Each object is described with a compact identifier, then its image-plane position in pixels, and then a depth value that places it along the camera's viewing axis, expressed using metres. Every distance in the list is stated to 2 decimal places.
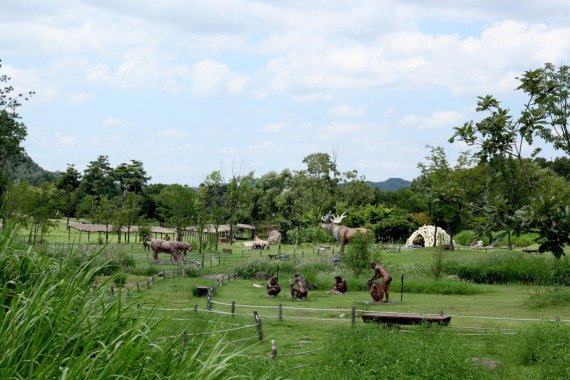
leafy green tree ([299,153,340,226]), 62.53
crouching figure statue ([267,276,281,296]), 24.02
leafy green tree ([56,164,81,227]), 80.00
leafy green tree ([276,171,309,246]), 64.06
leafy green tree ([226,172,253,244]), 61.69
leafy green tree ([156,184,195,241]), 57.25
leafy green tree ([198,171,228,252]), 56.41
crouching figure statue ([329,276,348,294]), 25.03
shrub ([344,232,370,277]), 28.80
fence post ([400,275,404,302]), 23.02
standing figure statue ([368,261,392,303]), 21.97
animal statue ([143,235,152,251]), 43.72
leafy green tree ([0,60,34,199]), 43.34
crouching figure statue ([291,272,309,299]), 23.00
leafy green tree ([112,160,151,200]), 86.06
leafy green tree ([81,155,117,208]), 81.19
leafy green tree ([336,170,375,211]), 63.16
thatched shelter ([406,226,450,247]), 52.70
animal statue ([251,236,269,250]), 53.52
